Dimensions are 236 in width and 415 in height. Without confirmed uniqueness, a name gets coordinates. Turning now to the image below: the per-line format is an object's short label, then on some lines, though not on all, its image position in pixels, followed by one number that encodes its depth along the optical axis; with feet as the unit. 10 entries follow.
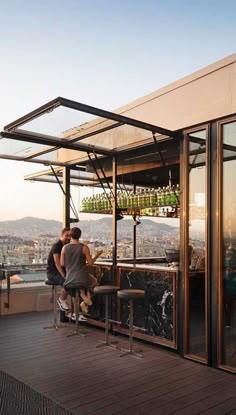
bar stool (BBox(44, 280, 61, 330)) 18.84
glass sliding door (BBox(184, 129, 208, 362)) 14.16
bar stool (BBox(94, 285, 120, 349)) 15.95
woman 17.29
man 18.76
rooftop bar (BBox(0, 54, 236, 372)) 13.44
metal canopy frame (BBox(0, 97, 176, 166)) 12.07
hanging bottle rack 17.13
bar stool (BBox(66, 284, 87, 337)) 17.78
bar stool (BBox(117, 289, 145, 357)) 14.48
